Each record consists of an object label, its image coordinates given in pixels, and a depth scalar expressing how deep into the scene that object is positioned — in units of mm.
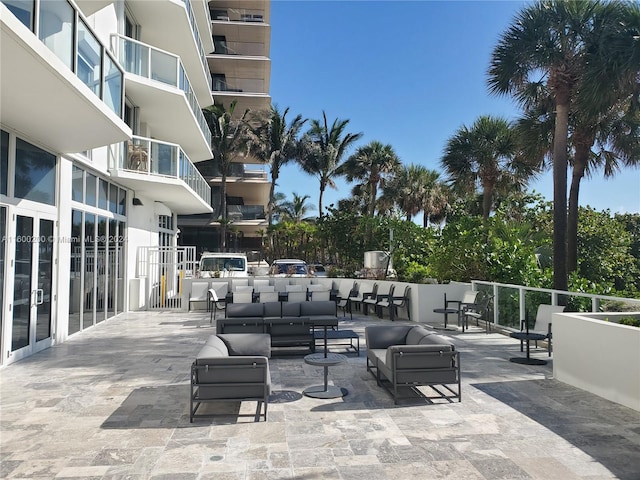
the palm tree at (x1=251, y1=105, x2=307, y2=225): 33031
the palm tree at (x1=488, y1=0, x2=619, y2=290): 10805
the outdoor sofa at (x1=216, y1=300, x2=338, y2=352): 7957
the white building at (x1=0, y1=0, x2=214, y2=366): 6309
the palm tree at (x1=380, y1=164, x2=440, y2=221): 34688
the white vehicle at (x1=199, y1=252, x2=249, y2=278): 17312
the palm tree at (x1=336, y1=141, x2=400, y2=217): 33969
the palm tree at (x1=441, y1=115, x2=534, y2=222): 19188
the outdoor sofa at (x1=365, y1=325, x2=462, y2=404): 5504
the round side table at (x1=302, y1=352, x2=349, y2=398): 5801
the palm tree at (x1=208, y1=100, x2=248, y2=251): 31234
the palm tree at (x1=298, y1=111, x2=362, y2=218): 34844
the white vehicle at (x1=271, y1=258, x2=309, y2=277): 17978
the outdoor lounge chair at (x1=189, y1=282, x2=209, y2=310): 14648
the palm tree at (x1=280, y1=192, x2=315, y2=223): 52250
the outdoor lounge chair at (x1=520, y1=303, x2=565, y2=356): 8281
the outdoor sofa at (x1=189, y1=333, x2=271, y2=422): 4922
